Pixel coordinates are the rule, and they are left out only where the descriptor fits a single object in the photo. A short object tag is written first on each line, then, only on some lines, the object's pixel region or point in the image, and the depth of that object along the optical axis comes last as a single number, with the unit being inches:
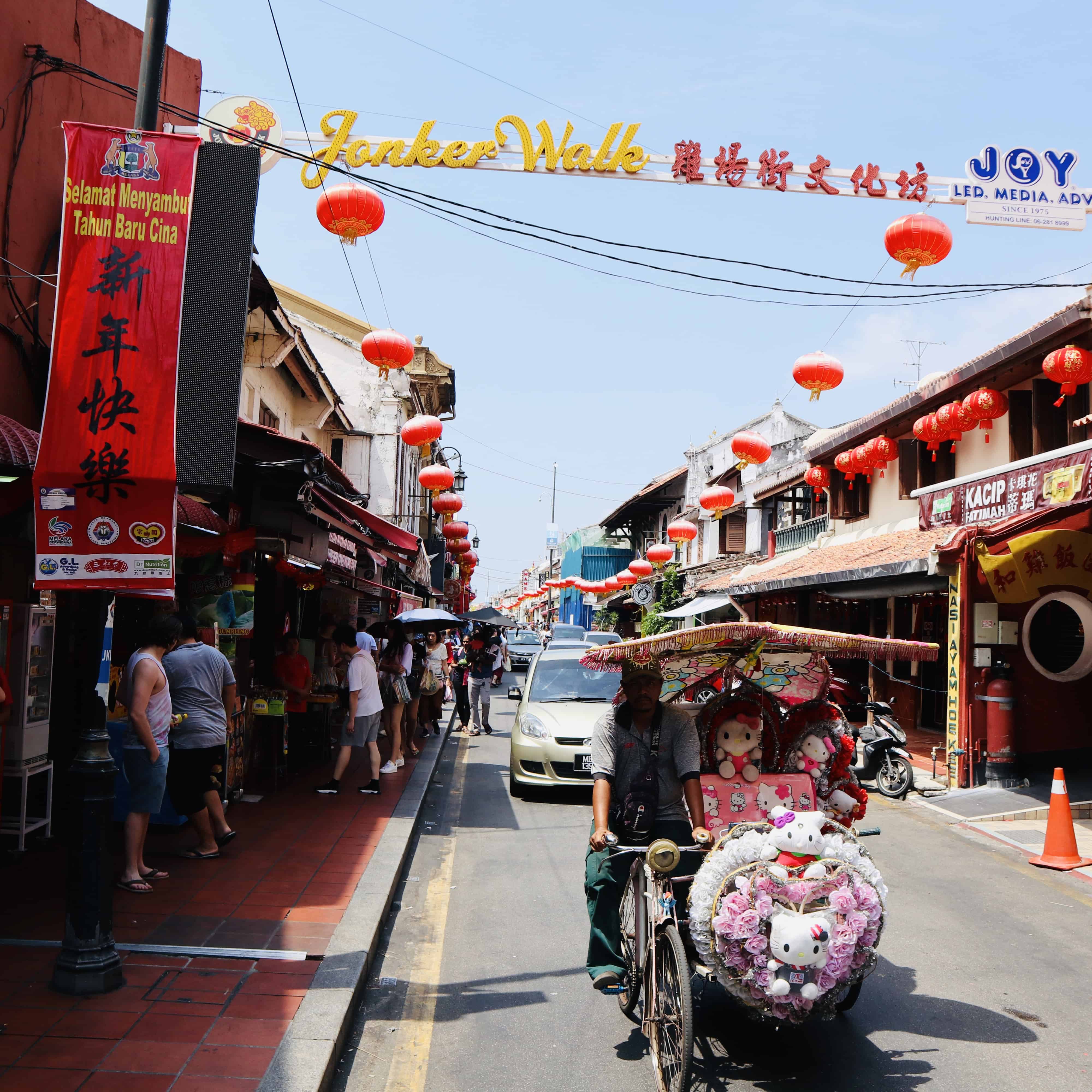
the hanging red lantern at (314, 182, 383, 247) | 332.5
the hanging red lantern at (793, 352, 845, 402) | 444.1
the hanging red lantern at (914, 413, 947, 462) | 581.9
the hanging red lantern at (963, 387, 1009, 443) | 537.6
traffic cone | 335.6
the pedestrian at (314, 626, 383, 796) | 390.6
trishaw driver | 182.4
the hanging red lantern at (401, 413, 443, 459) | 658.8
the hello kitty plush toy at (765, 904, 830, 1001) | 150.6
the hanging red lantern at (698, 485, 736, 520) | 862.5
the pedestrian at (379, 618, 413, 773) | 462.3
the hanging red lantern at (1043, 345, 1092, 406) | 457.4
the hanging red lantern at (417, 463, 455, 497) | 732.0
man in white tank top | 243.4
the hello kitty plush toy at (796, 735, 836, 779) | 214.7
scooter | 476.1
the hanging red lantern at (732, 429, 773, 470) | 625.3
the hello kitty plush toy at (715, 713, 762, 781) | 208.7
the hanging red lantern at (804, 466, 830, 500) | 837.8
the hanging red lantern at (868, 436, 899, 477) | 690.2
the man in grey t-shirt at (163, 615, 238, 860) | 272.8
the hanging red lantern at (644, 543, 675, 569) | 1216.2
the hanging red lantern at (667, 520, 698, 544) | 1078.4
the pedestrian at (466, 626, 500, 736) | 675.4
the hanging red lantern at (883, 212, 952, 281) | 332.2
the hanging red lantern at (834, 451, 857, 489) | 722.2
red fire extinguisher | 467.8
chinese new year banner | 187.3
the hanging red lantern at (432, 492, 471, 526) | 946.1
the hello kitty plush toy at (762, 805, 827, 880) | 159.2
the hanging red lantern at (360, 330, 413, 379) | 465.7
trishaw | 152.7
